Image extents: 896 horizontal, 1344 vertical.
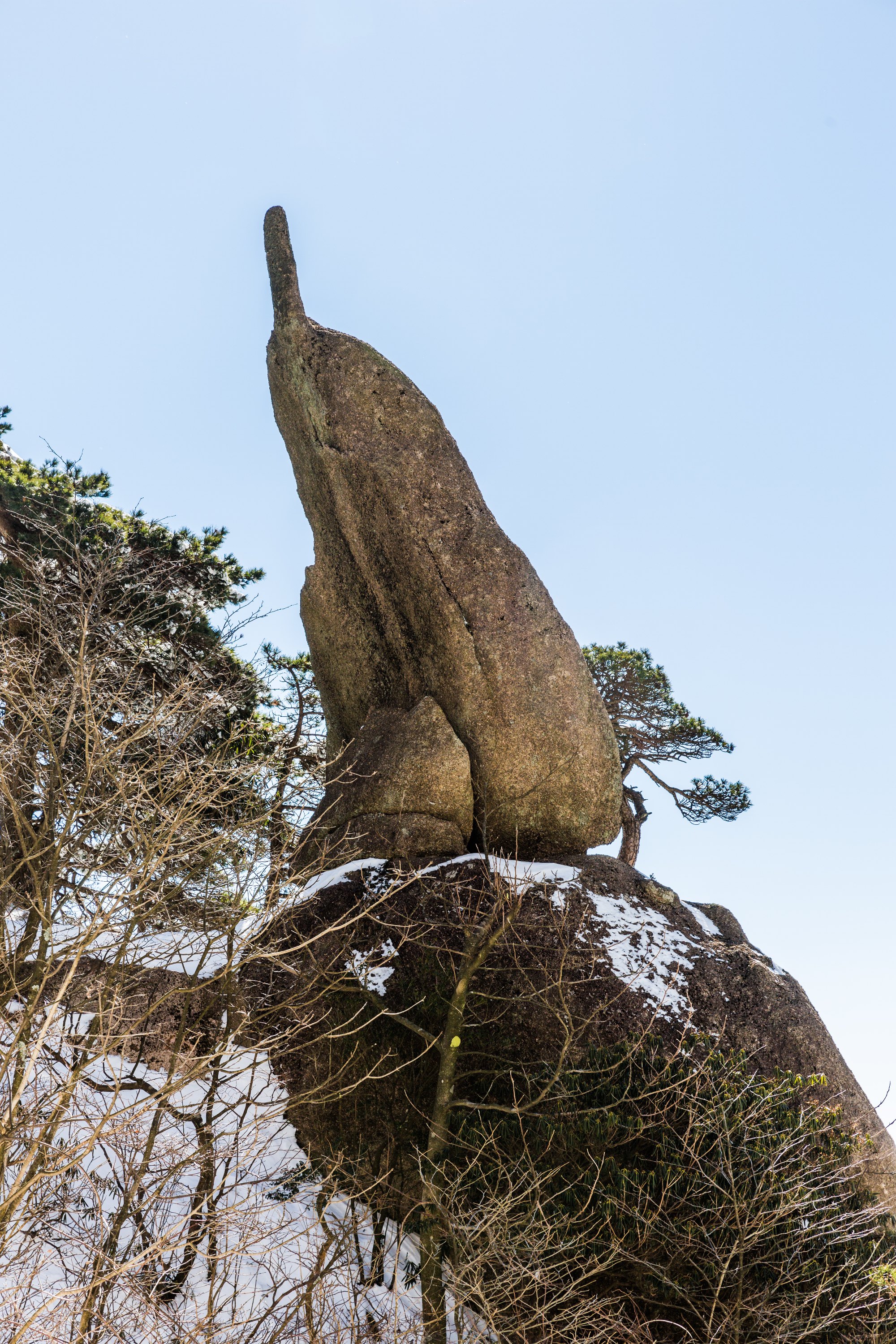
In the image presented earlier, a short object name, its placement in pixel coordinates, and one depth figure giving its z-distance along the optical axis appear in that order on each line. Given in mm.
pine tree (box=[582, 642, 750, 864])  15469
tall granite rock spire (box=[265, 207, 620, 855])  10977
